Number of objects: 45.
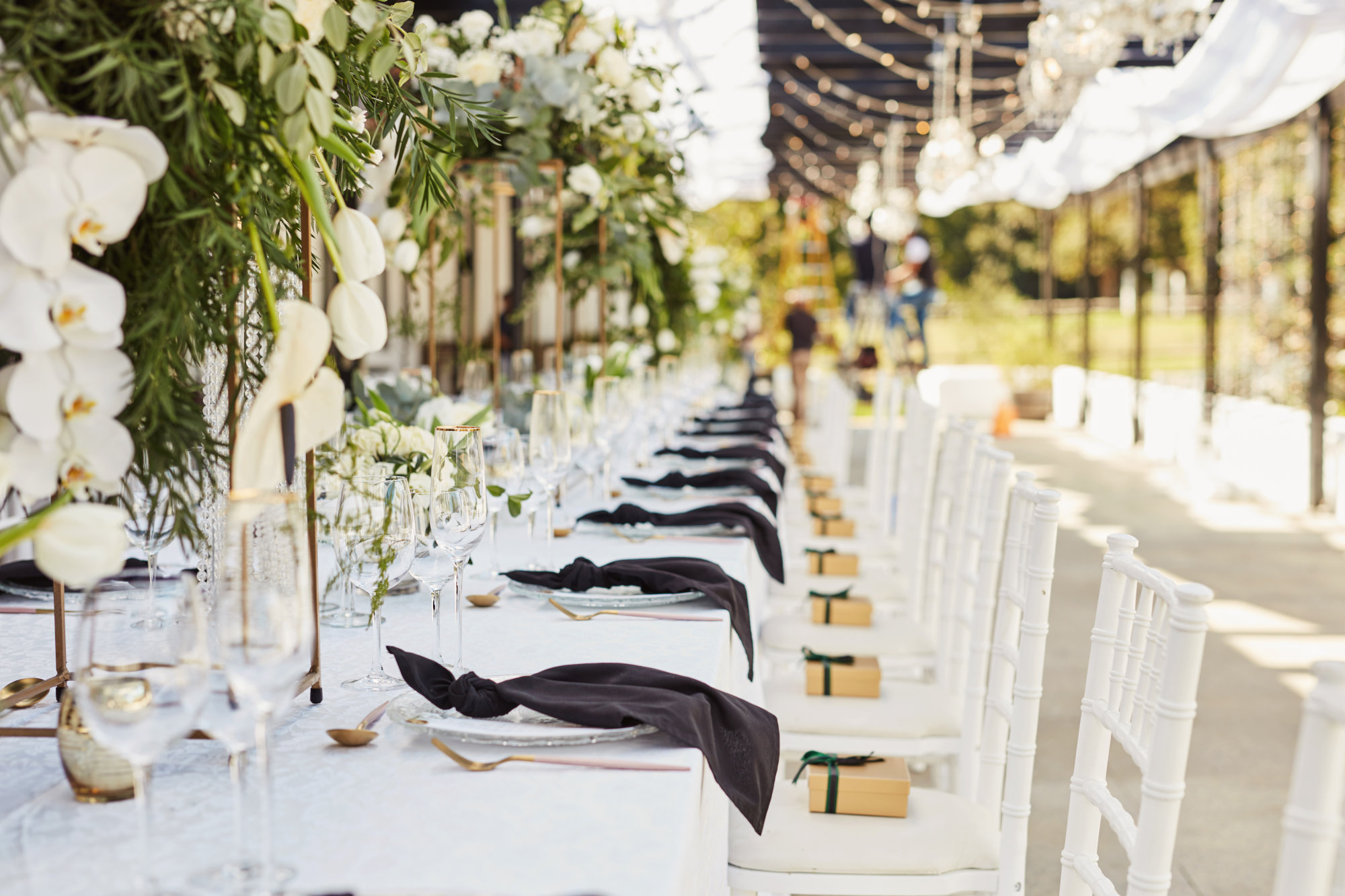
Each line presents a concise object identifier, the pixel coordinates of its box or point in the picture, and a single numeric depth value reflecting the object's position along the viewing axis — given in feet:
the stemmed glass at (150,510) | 3.38
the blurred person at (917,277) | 39.91
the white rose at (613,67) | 10.08
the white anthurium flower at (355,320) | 3.43
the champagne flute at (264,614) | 2.72
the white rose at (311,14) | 3.27
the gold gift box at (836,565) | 11.66
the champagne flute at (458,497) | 4.53
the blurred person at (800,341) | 32.48
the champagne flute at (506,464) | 6.04
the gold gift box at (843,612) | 9.68
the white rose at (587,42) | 10.16
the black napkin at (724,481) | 9.16
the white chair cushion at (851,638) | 9.29
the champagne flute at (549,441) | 6.34
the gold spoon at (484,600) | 5.78
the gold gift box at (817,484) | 15.10
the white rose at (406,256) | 9.36
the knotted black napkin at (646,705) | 3.97
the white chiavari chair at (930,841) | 5.57
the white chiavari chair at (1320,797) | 2.81
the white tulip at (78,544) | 2.70
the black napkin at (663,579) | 5.83
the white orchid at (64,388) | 2.85
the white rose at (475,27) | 10.07
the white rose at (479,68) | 9.48
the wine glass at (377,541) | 4.49
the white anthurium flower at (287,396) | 3.07
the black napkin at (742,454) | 11.19
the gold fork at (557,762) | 3.68
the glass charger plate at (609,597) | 5.78
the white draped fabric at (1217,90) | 19.70
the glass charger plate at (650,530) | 7.52
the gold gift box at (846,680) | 7.90
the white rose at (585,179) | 10.55
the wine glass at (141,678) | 2.65
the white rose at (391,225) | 9.41
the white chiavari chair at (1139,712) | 3.83
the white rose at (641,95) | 10.58
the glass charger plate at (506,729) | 3.86
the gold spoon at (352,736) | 3.86
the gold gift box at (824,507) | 13.62
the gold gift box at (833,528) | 13.21
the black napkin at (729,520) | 7.67
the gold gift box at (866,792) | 5.92
